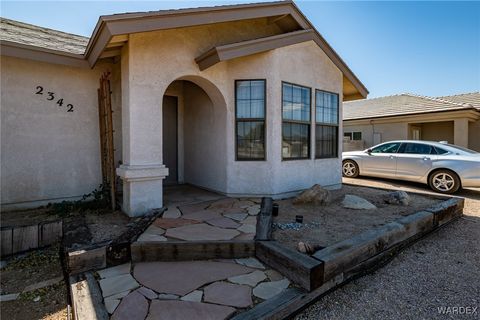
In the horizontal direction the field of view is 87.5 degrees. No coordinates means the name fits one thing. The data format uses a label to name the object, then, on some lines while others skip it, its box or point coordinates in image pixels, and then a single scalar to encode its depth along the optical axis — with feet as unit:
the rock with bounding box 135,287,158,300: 7.73
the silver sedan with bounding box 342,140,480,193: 23.68
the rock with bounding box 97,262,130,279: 9.01
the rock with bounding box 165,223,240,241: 10.85
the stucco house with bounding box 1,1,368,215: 14.26
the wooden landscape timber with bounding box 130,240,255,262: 10.07
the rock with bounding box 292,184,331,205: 17.80
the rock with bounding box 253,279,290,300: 7.86
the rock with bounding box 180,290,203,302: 7.64
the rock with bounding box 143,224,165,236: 11.28
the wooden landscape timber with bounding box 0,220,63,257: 12.12
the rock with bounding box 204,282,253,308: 7.48
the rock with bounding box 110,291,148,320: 6.87
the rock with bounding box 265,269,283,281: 8.86
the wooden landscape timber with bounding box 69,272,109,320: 6.89
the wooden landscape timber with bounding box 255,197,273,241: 11.06
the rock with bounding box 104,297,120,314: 7.13
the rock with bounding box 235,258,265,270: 9.70
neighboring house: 38.75
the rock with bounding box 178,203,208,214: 14.92
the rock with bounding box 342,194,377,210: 17.17
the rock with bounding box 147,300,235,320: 6.88
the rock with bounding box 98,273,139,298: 8.03
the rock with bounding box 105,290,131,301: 7.71
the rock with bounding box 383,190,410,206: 18.25
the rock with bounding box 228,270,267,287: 8.58
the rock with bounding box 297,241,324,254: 9.45
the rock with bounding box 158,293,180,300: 7.69
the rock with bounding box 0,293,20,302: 9.21
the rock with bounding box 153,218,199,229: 12.23
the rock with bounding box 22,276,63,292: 9.80
